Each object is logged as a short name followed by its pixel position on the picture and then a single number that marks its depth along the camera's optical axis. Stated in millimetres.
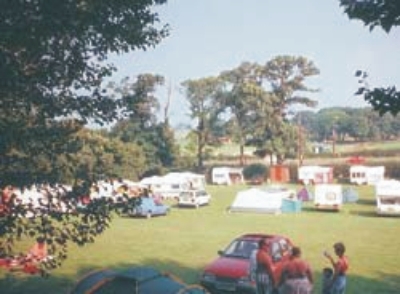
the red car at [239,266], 14688
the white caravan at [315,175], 62250
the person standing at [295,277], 11078
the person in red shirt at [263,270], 12703
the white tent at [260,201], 38094
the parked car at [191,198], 41188
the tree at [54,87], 7980
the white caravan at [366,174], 61497
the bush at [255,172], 71625
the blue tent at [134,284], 12148
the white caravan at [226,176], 68688
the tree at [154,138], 63469
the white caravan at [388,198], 35250
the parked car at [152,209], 35062
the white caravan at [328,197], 38594
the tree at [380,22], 7168
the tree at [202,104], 81750
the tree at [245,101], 75938
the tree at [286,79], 79062
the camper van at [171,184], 49438
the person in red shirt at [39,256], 8672
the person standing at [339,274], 11578
